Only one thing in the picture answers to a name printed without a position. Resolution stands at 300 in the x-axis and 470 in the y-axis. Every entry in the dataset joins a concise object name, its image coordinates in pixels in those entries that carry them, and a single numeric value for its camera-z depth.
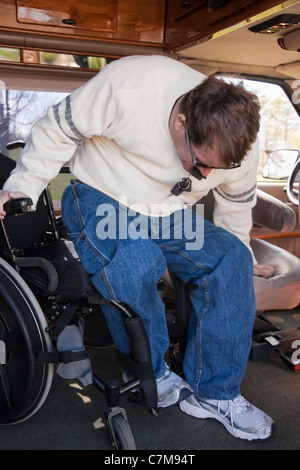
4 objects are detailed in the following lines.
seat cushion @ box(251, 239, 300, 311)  2.04
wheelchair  1.46
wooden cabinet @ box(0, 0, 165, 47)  2.12
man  1.42
